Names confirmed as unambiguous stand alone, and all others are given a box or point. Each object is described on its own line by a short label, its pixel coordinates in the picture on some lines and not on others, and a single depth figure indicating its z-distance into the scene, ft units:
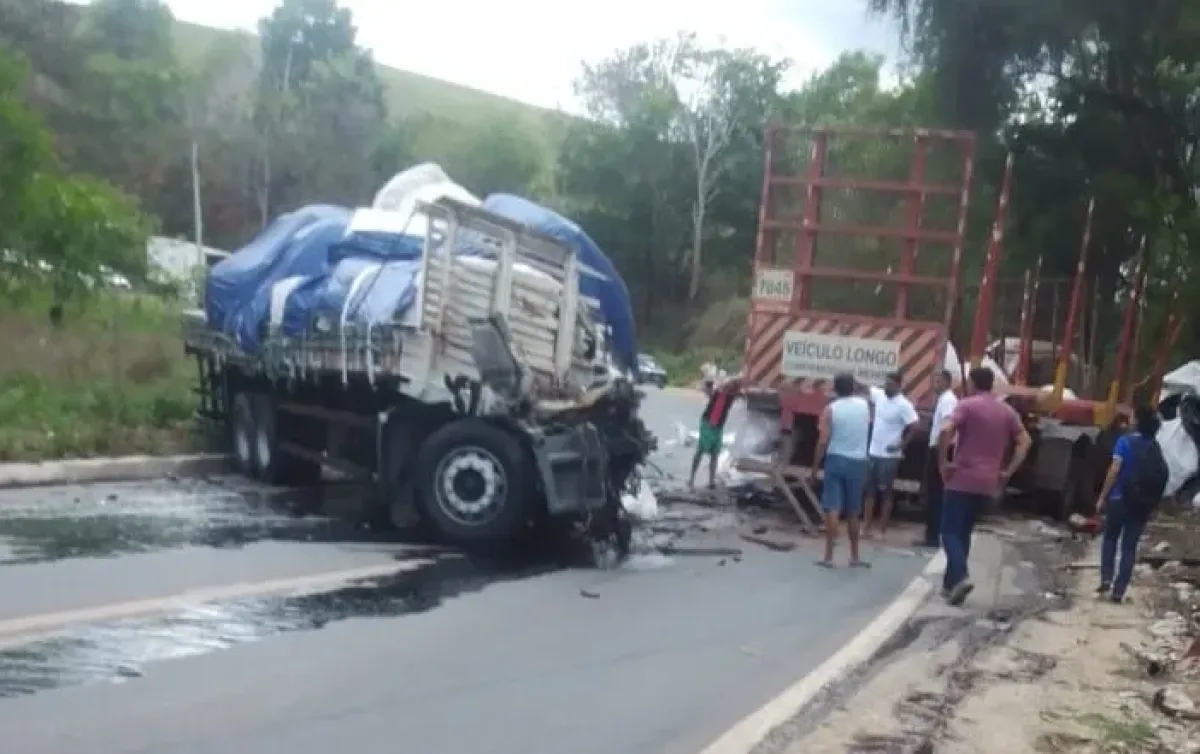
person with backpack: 39.24
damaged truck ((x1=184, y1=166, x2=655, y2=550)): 41.75
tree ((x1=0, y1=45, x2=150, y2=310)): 68.85
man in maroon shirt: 38.06
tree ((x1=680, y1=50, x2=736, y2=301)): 220.23
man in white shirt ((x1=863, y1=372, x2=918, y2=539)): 49.01
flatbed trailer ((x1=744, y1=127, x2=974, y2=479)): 53.47
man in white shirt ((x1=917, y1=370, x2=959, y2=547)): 49.39
